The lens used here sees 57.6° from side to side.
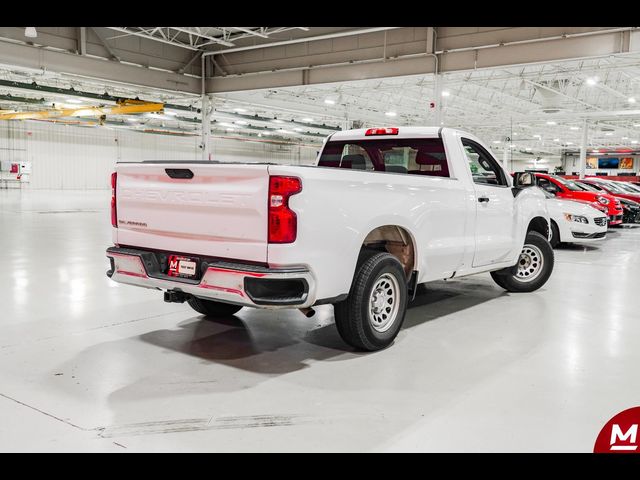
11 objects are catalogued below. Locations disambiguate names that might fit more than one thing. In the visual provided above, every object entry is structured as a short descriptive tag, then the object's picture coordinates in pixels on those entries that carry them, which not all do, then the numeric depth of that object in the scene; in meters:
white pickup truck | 3.70
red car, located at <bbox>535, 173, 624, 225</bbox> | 12.88
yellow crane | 23.42
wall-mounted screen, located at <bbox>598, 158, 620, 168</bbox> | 49.78
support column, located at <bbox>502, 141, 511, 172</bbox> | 40.88
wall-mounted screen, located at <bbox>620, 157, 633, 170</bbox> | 49.78
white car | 10.93
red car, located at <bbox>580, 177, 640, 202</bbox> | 17.34
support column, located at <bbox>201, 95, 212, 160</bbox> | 19.94
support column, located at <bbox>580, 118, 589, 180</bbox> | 26.52
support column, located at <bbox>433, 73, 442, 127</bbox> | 15.30
